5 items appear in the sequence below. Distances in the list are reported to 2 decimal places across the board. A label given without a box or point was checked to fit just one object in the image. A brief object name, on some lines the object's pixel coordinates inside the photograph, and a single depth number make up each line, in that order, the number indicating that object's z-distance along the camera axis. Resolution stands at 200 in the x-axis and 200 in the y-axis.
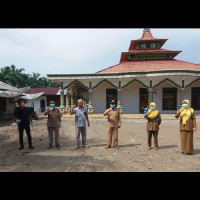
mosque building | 14.61
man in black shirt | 5.33
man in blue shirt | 5.31
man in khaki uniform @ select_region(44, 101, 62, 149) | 5.44
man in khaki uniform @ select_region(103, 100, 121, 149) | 5.40
